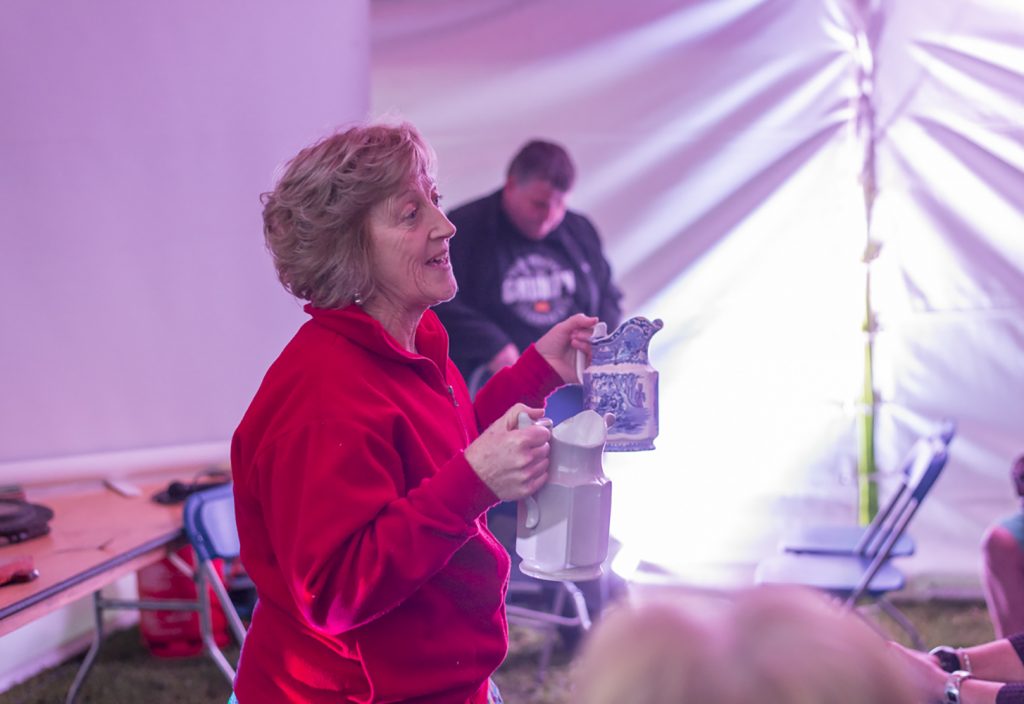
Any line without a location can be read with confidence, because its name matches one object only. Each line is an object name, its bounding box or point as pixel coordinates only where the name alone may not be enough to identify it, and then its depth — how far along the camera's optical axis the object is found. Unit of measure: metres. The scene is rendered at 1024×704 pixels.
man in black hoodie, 3.29
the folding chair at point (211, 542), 2.78
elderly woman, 1.13
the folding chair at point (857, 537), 3.31
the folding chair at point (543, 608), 3.21
